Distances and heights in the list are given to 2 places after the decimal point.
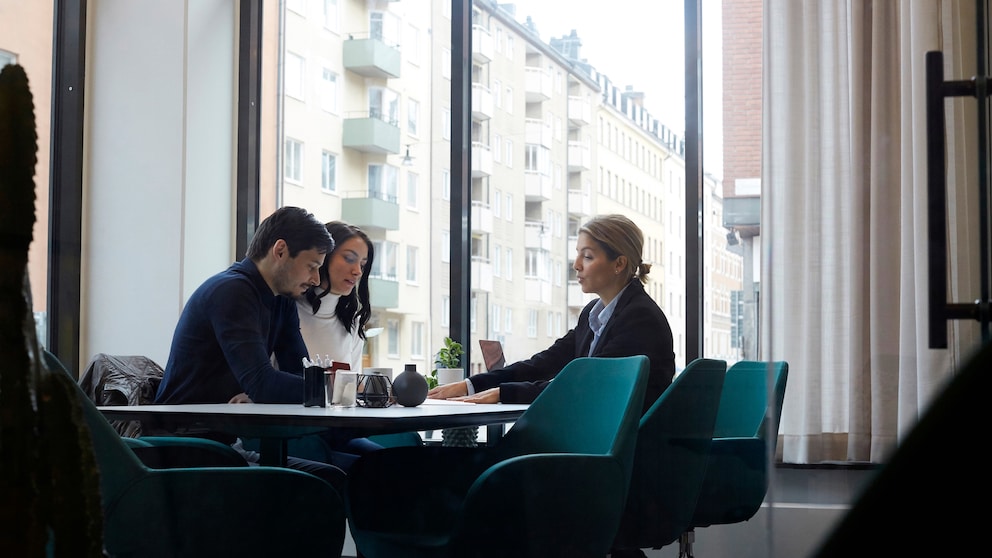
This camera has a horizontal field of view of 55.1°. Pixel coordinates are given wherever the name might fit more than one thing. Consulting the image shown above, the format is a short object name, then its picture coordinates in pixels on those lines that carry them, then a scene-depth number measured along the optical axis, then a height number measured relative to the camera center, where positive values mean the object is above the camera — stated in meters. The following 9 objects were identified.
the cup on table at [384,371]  2.45 -0.12
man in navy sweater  2.32 +0.00
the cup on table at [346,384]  2.31 -0.15
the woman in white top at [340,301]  3.23 +0.08
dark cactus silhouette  0.69 -0.07
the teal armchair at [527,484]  1.85 -0.34
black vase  2.33 -0.16
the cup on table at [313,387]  2.18 -0.15
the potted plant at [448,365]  3.52 -0.15
